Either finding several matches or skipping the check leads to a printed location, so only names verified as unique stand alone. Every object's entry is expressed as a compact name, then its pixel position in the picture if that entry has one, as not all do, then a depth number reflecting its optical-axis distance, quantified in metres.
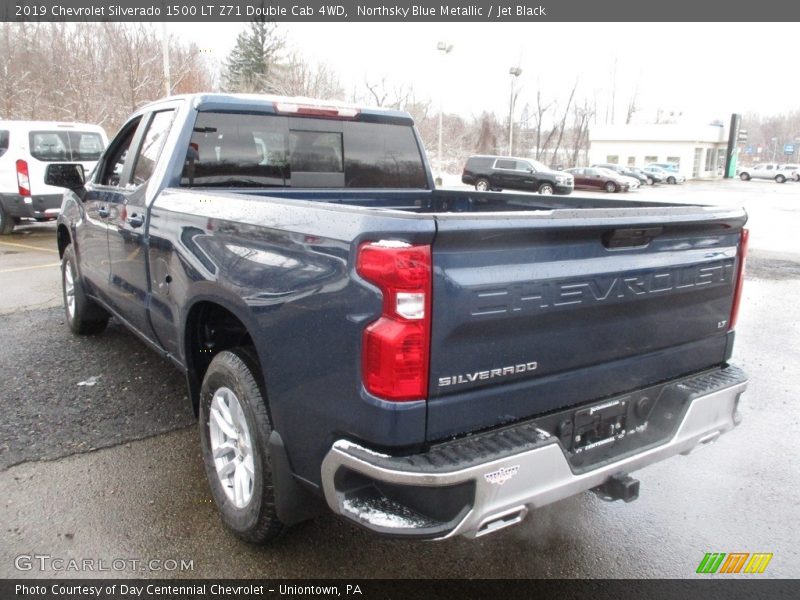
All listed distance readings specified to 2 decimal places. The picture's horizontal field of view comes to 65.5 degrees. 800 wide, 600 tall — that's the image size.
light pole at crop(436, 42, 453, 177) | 30.80
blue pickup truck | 2.05
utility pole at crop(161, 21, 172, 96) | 19.15
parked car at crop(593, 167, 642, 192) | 40.88
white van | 11.83
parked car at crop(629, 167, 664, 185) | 52.58
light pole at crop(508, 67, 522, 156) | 41.84
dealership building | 65.31
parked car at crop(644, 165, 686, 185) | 55.16
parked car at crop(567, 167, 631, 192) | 39.41
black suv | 29.86
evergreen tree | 53.03
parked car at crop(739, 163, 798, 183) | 63.56
